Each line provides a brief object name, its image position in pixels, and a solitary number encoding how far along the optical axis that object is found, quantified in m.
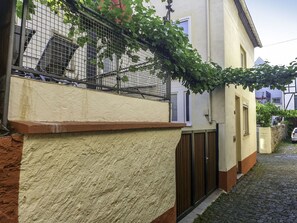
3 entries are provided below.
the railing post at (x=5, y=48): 1.82
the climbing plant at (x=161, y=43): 2.86
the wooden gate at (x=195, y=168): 5.34
